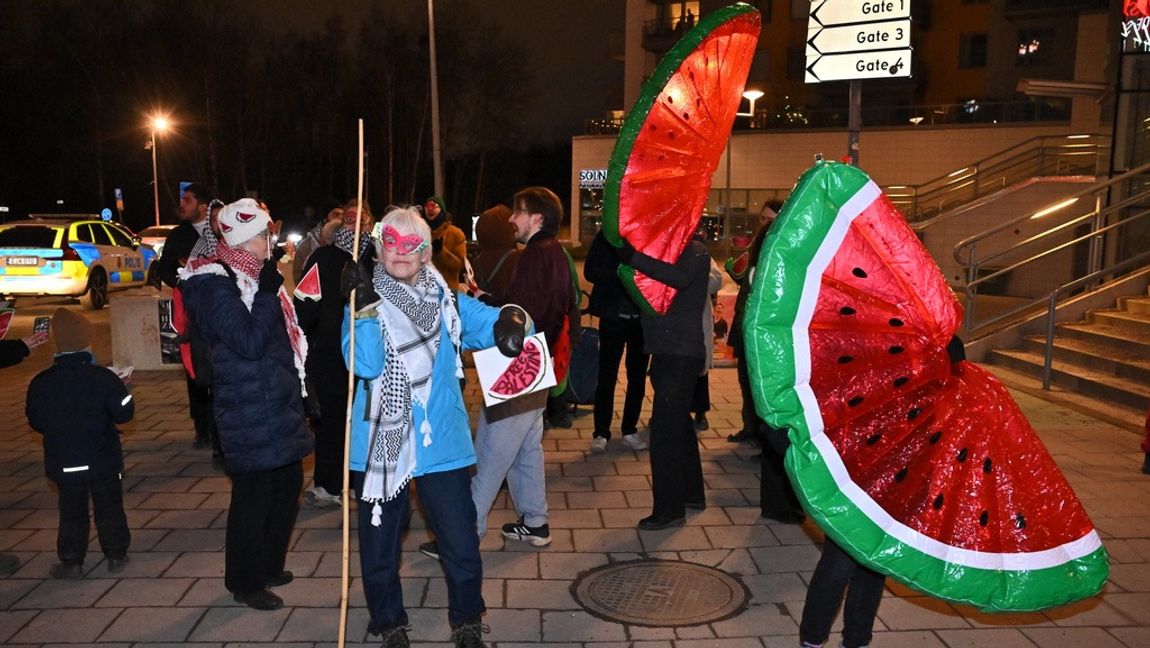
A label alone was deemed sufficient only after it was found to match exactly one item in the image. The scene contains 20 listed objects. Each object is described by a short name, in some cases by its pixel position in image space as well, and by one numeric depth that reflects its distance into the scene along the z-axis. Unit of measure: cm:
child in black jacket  452
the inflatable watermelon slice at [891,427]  288
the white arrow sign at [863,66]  755
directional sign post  748
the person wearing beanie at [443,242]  901
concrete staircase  840
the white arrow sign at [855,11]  739
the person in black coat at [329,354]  508
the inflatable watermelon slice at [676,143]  450
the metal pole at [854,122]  764
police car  1623
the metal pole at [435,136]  2280
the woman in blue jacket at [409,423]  355
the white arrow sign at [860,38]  747
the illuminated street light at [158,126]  3643
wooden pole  327
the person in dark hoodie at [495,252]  649
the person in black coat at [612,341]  669
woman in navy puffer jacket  389
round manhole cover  423
